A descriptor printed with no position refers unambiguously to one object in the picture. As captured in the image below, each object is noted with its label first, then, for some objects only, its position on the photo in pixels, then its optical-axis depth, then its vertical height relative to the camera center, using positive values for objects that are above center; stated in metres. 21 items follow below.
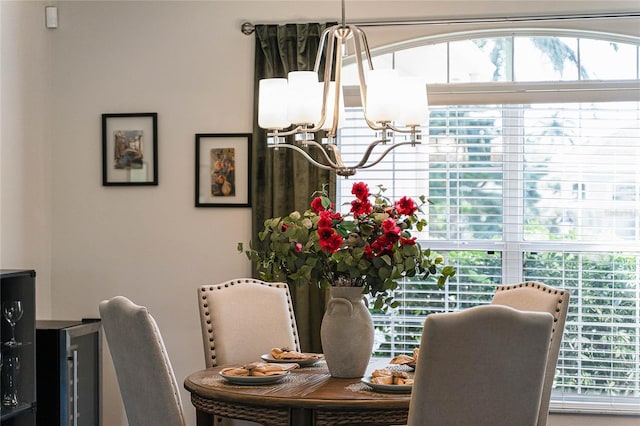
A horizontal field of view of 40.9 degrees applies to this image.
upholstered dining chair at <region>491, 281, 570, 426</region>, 3.14 -0.39
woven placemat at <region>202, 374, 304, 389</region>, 2.93 -0.62
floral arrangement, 3.01 -0.15
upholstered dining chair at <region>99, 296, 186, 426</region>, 2.80 -0.53
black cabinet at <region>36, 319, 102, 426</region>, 4.12 -0.82
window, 4.53 +0.10
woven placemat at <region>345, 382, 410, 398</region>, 2.77 -0.61
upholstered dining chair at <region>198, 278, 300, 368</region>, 3.75 -0.51
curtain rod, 4.47 +0.99
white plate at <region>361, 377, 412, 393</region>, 2.77 -0.59
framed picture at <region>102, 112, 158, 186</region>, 4.86 +0.33
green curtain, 4.57 +0.19
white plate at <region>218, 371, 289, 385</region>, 2.90 -0.59
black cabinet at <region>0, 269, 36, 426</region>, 3.88 -0.64
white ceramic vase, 3.11 -0.47
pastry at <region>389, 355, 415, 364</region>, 3.25 -0.59
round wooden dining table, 2.69 -0.63
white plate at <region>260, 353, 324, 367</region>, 3.38 -0.61
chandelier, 2.95 +0.37
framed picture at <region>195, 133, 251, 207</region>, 4.76 +0.20
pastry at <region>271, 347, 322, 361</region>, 3.42 -0.60
